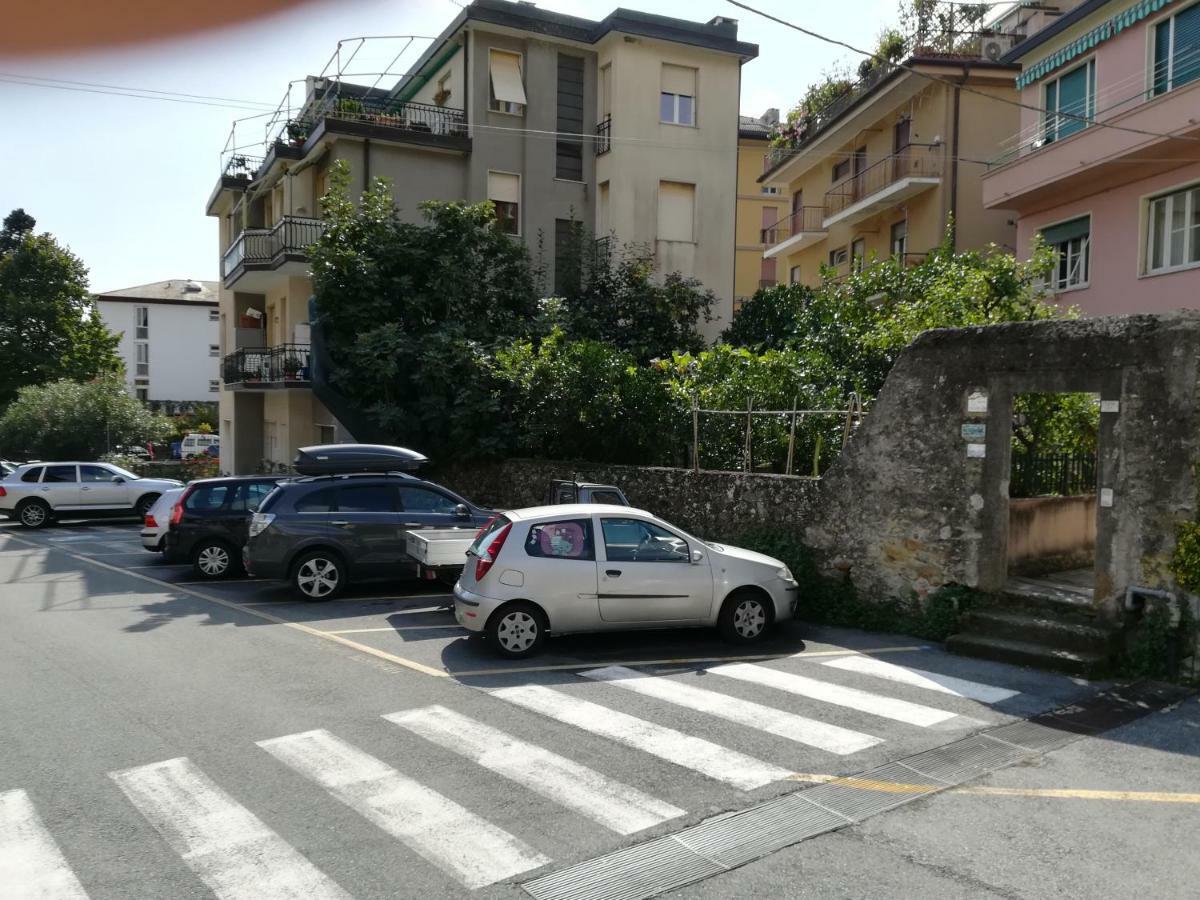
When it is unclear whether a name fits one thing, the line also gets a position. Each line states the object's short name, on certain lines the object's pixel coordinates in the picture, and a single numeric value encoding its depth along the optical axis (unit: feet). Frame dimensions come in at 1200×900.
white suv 80.02
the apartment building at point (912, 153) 78.07
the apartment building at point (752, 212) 124.36
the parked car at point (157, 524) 57.21
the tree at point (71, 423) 110.83
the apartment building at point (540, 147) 79.66
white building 231.50
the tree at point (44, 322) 144.15
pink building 54.60
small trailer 38.17
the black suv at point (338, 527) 42.19
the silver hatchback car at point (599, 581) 30.76
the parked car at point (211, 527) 50.31
